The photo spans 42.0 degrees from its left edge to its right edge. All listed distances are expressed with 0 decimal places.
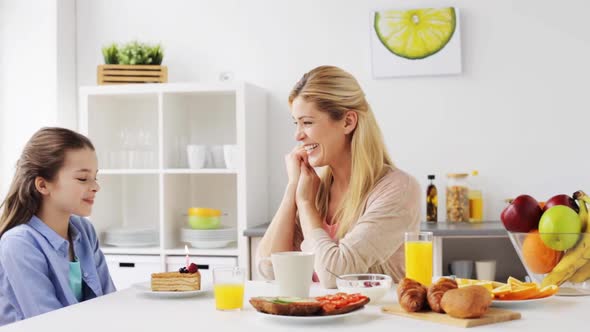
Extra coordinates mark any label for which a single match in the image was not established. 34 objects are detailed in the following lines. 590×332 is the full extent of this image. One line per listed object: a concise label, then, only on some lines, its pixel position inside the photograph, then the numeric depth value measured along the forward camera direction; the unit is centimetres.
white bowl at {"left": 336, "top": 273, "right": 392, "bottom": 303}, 163
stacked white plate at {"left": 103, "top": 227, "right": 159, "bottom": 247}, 388
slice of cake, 180
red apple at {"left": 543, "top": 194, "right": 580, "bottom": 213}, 168
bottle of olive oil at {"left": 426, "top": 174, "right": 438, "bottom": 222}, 380
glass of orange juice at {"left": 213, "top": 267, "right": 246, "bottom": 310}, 160
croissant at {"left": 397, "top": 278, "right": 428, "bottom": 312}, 149
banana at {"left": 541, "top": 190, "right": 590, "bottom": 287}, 161
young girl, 212
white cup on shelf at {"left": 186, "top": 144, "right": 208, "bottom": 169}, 383
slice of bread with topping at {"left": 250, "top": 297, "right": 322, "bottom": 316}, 144
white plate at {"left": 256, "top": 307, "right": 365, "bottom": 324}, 142
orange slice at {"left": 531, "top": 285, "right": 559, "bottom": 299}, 159
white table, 140
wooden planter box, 394
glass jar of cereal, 376
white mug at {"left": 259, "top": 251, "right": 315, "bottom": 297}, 168
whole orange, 165
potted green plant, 394
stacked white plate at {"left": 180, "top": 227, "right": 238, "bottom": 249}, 379
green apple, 161
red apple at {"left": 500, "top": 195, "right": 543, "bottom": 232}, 168
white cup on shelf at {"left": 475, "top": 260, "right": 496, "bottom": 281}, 367
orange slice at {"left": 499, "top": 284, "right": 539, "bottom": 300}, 158
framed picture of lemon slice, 387
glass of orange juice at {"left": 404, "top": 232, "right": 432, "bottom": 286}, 181
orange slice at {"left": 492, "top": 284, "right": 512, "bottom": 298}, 158
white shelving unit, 376
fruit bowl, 161
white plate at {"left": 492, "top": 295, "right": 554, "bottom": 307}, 156
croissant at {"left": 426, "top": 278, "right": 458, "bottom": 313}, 147
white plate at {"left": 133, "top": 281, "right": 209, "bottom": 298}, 176
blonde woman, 217
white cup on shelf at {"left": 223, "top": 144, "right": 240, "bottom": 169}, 374
